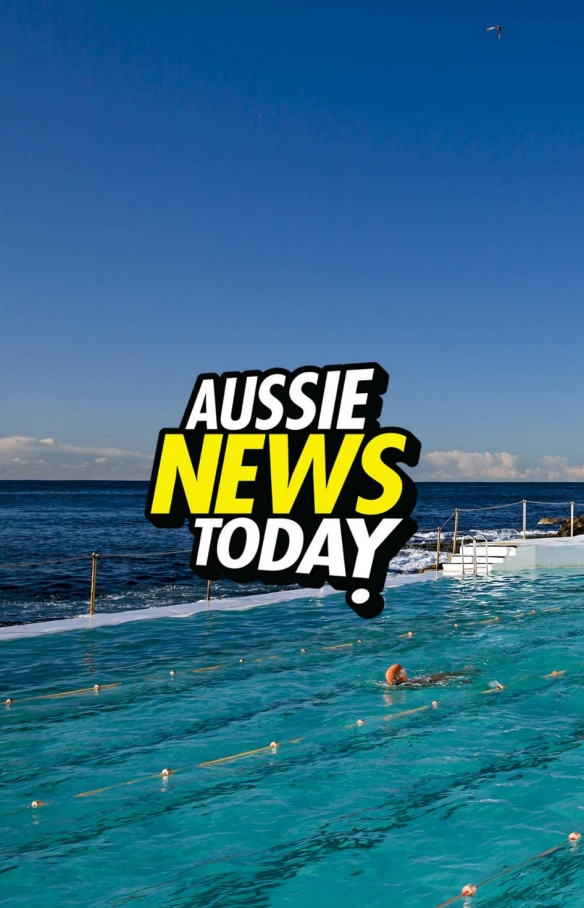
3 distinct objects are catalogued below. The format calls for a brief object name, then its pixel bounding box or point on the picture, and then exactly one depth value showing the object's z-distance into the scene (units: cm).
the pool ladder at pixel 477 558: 2414
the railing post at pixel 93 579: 1609
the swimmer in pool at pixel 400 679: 1144
